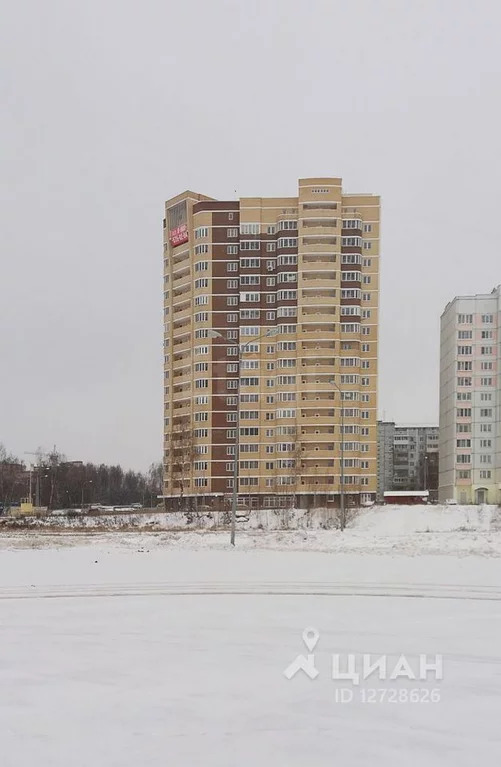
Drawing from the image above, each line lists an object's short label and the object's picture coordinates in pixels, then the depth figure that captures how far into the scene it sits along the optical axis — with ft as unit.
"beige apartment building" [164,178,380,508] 298.35
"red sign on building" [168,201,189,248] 324.39
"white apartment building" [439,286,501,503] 323.16
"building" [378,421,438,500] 609.83
